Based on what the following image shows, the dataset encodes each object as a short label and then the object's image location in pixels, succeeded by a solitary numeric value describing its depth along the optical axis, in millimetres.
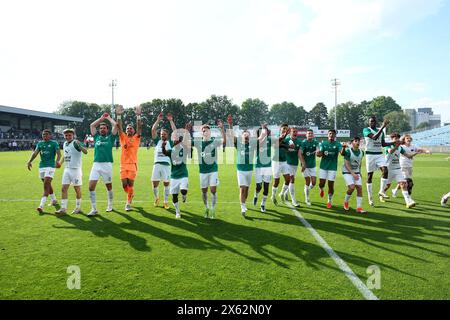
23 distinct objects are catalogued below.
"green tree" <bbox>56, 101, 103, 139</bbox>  113750
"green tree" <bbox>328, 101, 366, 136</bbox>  125938
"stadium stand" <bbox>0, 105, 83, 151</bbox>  55553
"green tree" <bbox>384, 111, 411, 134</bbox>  97312
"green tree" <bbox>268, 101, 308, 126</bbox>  133875
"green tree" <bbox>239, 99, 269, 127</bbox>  122875
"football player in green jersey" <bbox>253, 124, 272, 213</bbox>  9321
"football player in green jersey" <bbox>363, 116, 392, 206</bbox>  10516
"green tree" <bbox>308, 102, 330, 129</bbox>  136375
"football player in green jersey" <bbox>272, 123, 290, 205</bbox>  10641
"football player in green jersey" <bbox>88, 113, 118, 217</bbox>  9273
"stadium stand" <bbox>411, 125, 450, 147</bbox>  59038
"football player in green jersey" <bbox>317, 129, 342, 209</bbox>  10109
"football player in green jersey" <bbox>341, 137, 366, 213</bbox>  9438
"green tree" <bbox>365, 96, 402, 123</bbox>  126938
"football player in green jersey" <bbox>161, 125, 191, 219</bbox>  8680
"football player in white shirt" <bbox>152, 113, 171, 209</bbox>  10391
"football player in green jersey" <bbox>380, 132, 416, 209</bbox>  10641
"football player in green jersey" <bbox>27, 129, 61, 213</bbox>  9617
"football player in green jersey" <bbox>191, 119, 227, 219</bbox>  8570
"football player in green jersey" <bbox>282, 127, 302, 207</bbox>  10625
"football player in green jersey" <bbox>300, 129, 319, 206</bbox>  10953
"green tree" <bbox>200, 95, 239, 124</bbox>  106812
